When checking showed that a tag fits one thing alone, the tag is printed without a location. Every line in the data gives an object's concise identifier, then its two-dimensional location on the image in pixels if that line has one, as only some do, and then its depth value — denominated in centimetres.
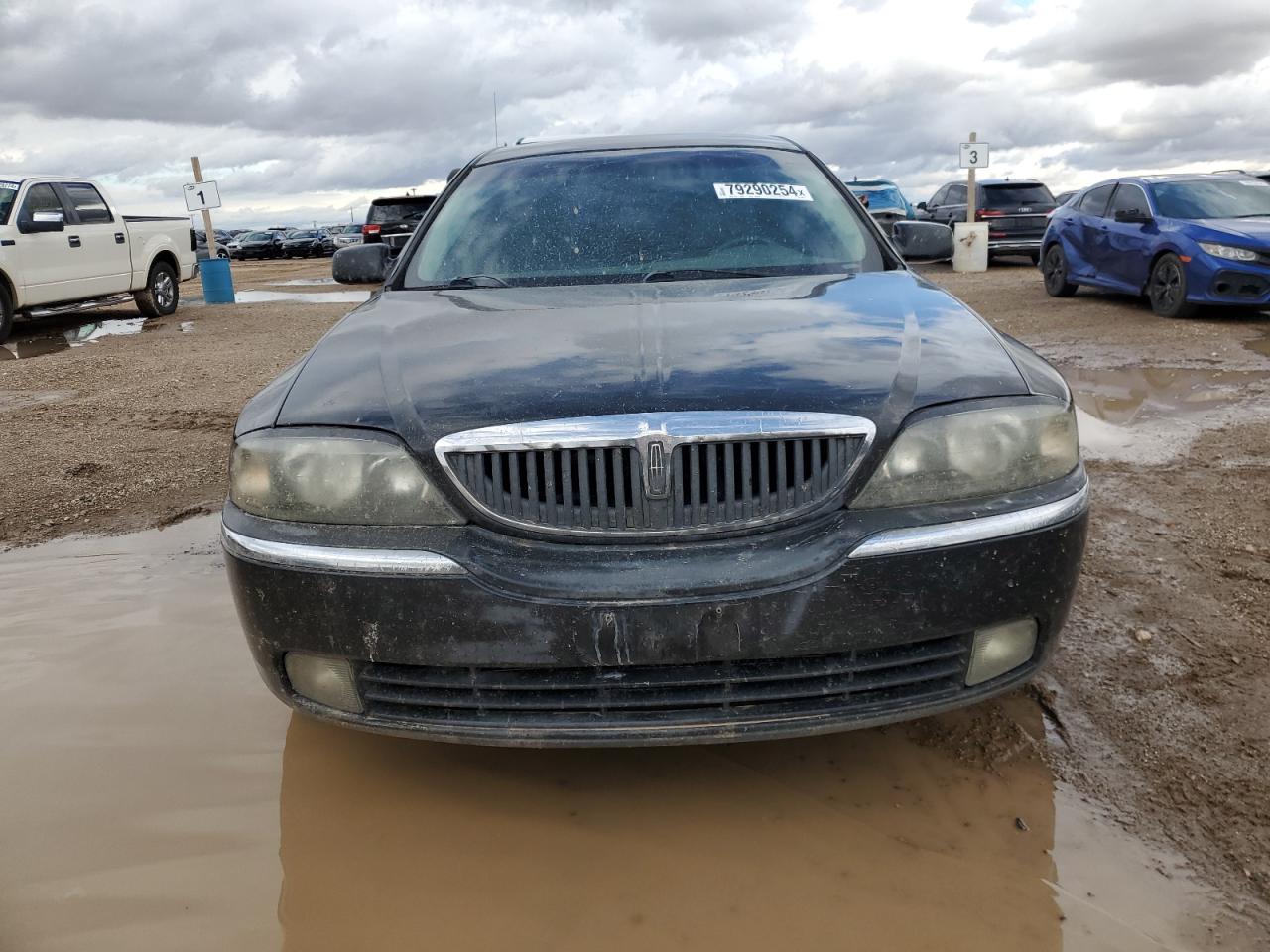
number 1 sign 1694
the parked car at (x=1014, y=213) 1791
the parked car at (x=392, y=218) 1755
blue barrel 1627
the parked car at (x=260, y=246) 4159
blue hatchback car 906
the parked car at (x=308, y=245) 4109
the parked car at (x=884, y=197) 1997
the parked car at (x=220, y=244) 3747
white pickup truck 1090
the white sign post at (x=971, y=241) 1722
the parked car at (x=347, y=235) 3507
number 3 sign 1647
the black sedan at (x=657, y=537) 188
